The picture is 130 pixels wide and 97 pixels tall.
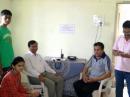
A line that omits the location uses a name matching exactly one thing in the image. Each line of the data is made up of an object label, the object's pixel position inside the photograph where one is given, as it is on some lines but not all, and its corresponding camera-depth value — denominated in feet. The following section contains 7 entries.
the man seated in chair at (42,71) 6.94
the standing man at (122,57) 5.87
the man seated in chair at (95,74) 6.67
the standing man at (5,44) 5.98
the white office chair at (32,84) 6.62
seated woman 5.25
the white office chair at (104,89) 6.55
